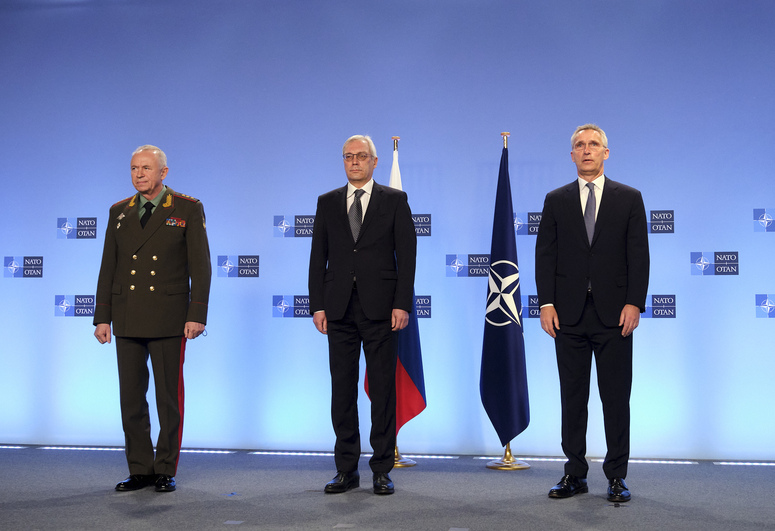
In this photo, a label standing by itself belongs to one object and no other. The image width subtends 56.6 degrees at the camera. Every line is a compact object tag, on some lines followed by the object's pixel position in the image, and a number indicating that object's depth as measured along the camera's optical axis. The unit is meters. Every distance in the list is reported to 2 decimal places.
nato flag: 4.39
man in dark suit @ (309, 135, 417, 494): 3.50
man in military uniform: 3.57
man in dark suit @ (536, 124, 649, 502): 3.31
